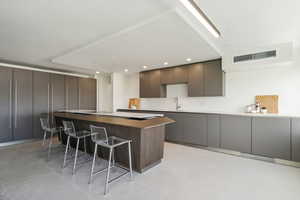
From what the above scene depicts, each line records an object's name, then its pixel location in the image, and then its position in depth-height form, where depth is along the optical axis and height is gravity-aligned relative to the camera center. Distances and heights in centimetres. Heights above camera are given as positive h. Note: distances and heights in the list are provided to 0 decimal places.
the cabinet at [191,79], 392 +62
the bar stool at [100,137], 222 -60
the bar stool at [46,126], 322 -59
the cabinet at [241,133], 289 -79
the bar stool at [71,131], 280 -62
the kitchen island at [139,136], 249 -66
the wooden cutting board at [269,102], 341 -7
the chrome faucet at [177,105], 486 -19
